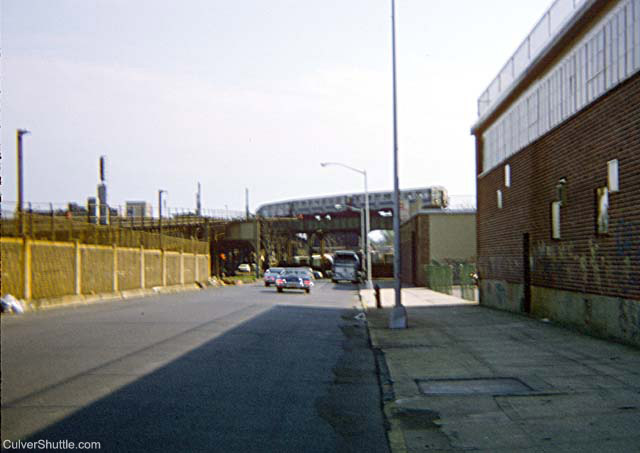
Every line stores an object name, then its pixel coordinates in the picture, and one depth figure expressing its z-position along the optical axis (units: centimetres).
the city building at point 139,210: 10930
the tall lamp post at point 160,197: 6618
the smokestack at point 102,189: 5800
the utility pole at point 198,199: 8896
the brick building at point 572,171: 1482
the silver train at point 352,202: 7138
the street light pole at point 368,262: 5247
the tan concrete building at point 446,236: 5041
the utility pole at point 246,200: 9111
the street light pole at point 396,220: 1888
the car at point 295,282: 4272
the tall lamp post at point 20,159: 3659
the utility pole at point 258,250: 7756
